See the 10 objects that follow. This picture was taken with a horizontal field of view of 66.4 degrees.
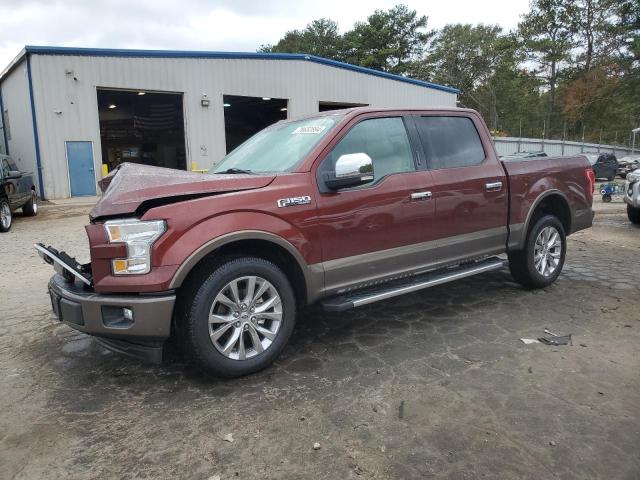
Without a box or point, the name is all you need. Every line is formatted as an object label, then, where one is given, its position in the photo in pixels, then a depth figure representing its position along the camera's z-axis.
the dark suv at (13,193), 11.13
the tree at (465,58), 50.81
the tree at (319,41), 51.53
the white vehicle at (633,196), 9.48
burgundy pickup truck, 3.06
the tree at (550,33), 41.41
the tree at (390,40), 47.06
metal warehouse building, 17.09
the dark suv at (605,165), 23.34
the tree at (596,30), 38.77
